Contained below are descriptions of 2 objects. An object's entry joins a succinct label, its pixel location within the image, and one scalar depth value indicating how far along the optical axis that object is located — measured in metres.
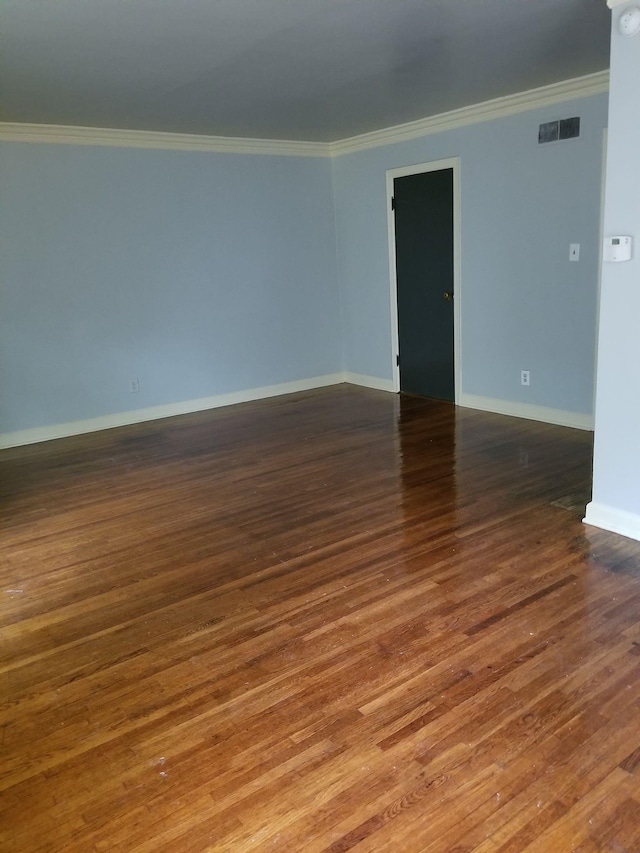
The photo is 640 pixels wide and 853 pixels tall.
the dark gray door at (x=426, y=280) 5.70
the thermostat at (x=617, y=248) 2.90
